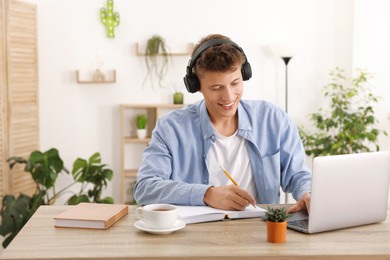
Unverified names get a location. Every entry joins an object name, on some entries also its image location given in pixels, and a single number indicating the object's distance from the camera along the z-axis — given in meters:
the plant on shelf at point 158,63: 5.21
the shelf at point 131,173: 5.28
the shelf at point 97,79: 5.20
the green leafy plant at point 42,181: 4.23
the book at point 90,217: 1.90
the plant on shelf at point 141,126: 5.24
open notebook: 1.96
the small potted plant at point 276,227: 1.75
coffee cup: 1.82
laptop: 1.80
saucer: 1.81
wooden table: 1.64
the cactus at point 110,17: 5.16
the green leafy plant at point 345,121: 4.85
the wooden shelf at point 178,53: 5.22
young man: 2.31
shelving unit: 5.29
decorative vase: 5.24
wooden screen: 4.68
